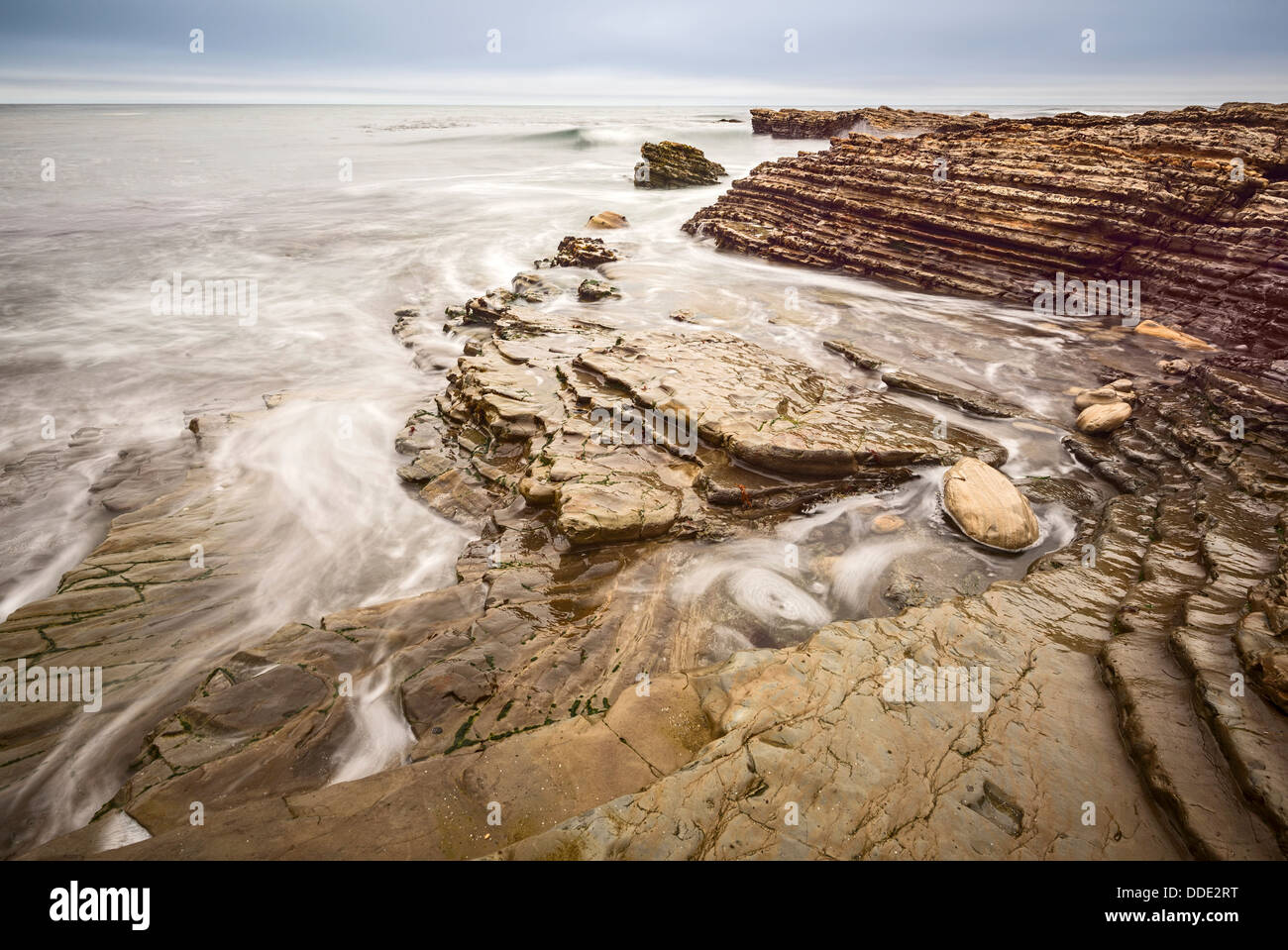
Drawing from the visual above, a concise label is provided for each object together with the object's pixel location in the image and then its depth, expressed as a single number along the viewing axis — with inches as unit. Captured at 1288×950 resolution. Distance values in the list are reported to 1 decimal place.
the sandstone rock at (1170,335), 448.8
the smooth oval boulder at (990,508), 242.4
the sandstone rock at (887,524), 255.8
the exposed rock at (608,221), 872.9
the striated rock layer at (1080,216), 470.0
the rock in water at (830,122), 1353.3
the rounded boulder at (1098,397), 352.5
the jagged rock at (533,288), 572.4
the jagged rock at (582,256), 691.4
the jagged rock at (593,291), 572.1
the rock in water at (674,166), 1124.5
